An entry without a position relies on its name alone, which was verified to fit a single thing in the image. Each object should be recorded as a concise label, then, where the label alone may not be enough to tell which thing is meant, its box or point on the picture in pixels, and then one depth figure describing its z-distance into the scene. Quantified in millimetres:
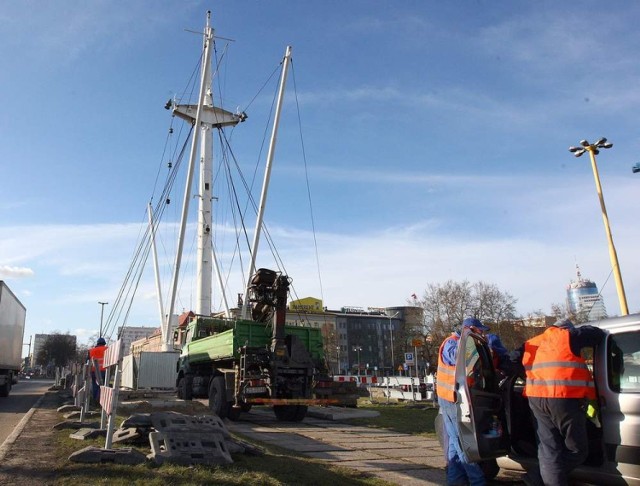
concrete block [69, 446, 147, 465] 5996
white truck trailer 17848
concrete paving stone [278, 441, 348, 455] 8164
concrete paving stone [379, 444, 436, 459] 7877
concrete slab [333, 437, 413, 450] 8573
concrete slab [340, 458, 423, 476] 6717
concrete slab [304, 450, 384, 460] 7395
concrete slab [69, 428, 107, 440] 8002
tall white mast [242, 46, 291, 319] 22578
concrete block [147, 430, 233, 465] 5988
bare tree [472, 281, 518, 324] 52812
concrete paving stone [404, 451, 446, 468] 7160
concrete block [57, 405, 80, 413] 13011
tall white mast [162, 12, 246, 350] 23828
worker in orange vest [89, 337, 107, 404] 11954
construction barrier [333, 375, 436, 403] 20000
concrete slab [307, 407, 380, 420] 13148
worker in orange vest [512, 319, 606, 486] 4480
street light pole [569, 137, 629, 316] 18016
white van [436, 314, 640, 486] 4371
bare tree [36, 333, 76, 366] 83375
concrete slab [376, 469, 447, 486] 5980
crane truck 11305
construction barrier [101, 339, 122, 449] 6438
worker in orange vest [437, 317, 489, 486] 4957
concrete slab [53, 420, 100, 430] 9523
